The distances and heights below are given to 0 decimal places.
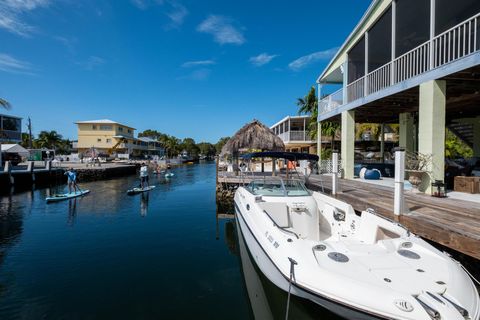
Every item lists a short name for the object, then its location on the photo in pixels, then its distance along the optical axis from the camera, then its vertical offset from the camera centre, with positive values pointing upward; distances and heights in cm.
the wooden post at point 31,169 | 2464 -124
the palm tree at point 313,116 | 2316 +381
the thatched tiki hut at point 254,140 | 1862 +104
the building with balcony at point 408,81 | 833 +267
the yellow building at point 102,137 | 5575 +395
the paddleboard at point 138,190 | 1931 -265
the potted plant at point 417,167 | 840 -45
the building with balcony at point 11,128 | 3131 +356
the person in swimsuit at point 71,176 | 1788 -139
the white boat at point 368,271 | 286 -155
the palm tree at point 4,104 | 2508 +504
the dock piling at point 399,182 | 591 -65
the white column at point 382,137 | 1845 +112
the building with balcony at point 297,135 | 2748 +210
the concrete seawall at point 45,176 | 2189 -213
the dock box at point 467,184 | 836 -103
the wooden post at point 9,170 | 2183 -115
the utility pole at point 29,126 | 4767 +544
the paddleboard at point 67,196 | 1606 -261
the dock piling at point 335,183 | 949 -106
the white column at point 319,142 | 1853 +80
